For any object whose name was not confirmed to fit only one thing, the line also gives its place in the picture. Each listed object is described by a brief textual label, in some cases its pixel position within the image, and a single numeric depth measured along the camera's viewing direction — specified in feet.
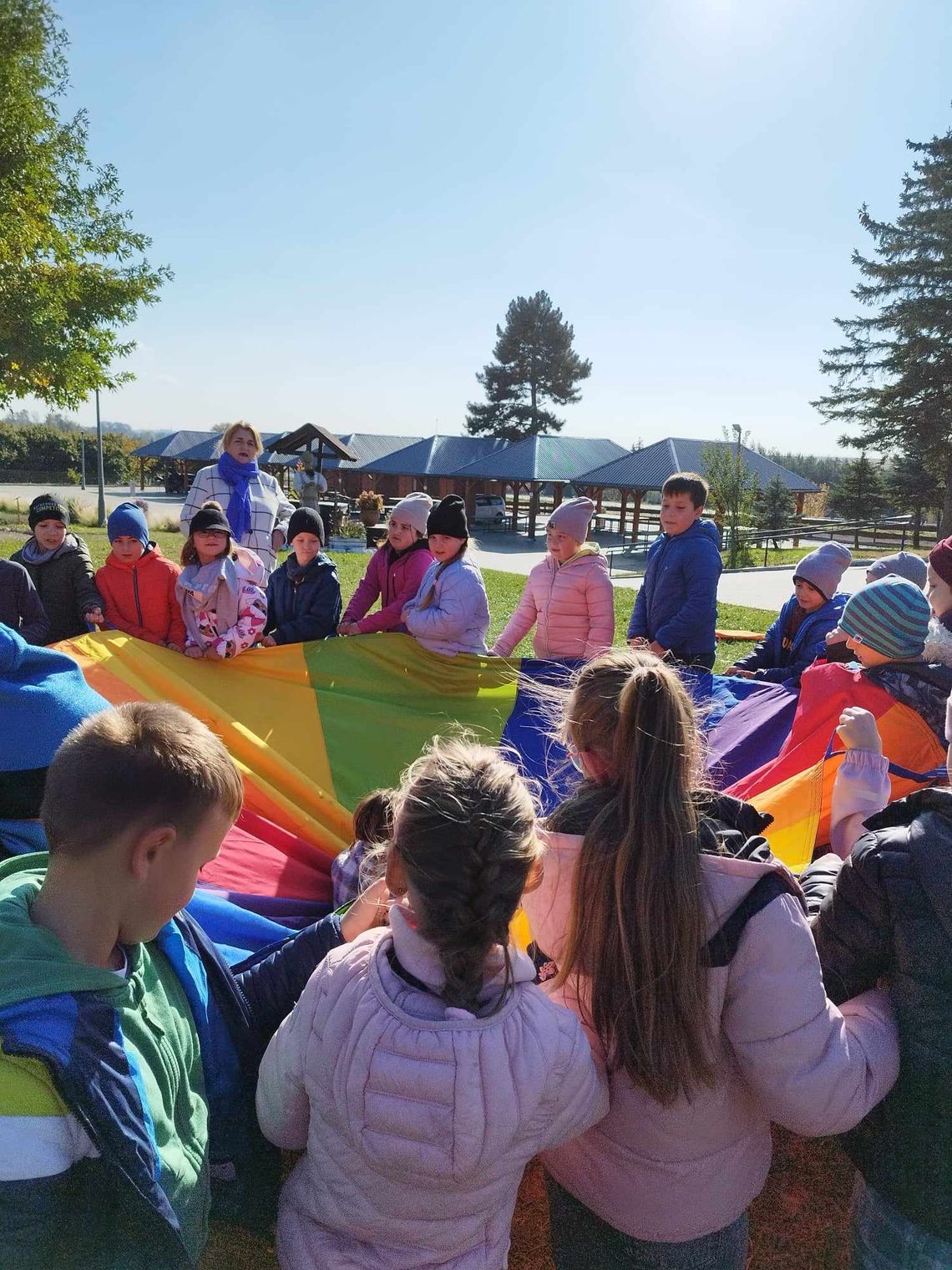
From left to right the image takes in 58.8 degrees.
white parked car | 103.09
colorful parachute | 8.89
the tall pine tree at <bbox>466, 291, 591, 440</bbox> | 161.17
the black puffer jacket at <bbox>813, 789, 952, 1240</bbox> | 4.35
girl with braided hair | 3.69
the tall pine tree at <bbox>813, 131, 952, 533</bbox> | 89.45
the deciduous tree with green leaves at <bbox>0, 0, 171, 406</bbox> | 54.44
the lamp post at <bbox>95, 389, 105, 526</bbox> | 82.68
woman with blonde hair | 18.26
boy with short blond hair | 3.35
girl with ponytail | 4.24
